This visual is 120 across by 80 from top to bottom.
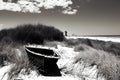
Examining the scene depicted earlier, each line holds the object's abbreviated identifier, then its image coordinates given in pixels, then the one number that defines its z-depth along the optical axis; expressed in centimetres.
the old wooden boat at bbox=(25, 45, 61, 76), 663
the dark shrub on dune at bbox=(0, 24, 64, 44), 1722
